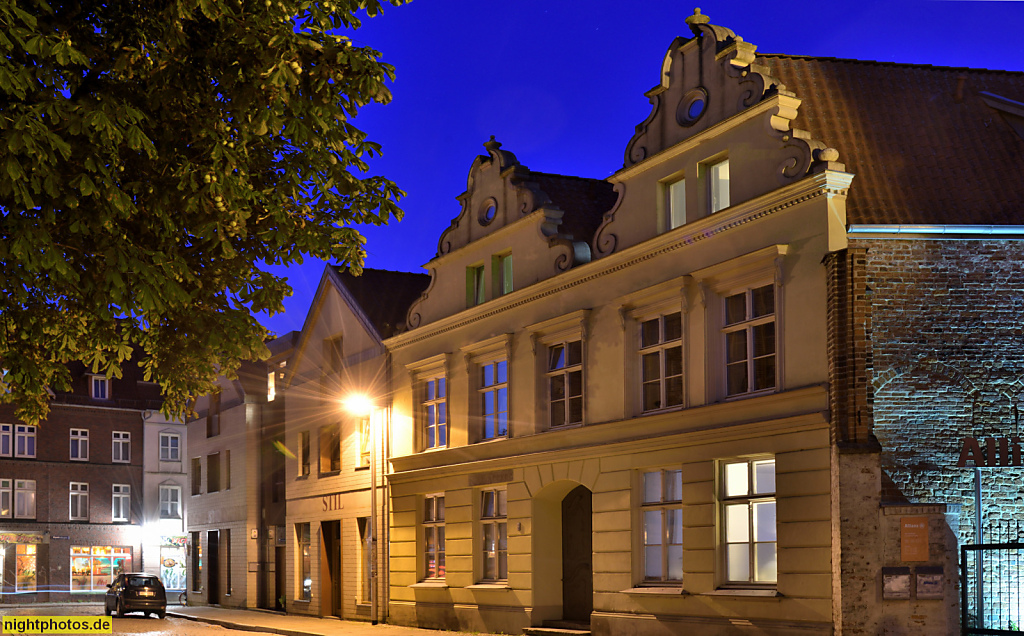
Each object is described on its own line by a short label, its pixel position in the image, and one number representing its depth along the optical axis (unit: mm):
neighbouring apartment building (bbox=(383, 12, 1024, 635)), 17203
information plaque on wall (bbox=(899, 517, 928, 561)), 16734
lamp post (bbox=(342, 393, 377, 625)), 30603
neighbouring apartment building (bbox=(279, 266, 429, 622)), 32000
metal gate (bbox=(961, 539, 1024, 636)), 16781
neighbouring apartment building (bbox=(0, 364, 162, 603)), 56688
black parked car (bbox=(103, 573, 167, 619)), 40531
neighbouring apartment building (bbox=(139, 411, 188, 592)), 60688
